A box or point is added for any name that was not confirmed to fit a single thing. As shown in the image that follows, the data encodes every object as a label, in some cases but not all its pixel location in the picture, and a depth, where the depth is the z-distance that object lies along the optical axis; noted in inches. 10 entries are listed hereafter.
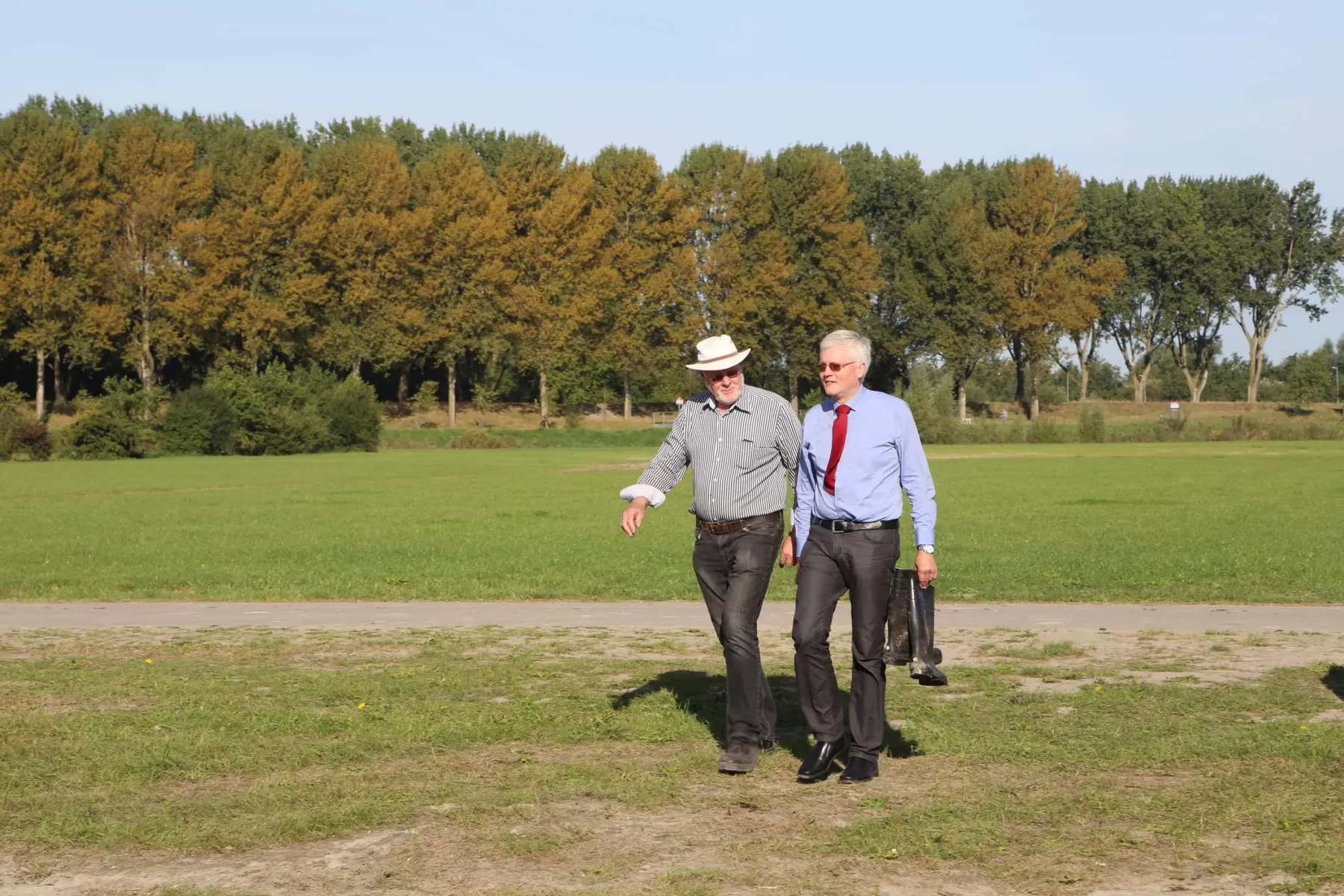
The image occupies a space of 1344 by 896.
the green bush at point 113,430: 2439.7
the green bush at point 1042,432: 3068.4
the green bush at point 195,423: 2536.9
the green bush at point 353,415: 2719.0
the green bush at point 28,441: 2390.5
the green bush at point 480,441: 2933.1
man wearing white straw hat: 297.0
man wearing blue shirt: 281.6
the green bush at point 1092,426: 3041.3
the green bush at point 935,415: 3004.4
